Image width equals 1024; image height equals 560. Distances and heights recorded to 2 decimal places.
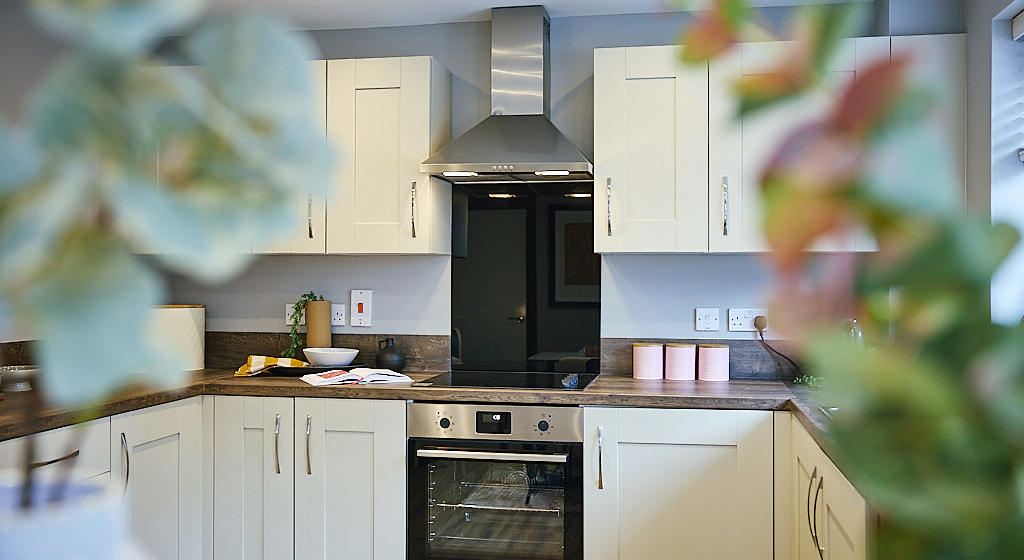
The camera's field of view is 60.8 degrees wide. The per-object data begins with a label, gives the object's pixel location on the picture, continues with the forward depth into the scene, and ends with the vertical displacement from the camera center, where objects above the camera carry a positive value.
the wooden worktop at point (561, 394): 3.03 -0.37
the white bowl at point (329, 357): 3.69 -0.28
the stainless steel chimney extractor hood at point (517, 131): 3.39 +0.64
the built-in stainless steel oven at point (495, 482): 3.13 -0.70
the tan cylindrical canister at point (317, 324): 3.86 -0.15
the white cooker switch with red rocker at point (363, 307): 3.91 -0.07
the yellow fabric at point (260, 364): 3.67 -0.31
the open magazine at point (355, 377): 3.41 -0.34
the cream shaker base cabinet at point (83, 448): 2.38 -0.45
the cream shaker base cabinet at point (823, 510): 2.07 -0.60
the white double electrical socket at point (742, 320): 3.62 -0.13
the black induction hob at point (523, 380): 3.29 -0.36
